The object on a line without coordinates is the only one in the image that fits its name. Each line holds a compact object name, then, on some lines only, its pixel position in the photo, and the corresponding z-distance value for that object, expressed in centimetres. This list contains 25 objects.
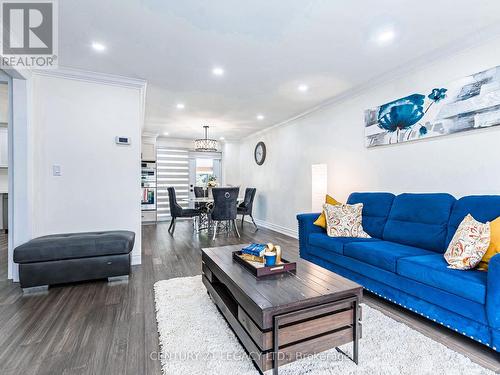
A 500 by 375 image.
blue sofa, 166
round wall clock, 673
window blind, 777
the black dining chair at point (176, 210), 562
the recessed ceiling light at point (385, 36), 239
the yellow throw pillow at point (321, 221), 326
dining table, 578
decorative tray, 179
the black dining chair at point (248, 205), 635
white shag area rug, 150
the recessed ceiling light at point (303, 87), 372
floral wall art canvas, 242
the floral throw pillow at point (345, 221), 300
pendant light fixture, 620
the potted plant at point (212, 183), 658
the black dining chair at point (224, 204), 513
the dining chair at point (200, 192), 725
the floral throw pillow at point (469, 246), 185
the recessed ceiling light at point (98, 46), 262
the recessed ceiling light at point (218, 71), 318
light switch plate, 316
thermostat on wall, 343
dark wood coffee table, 138
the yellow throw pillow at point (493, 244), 184
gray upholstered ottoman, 256
